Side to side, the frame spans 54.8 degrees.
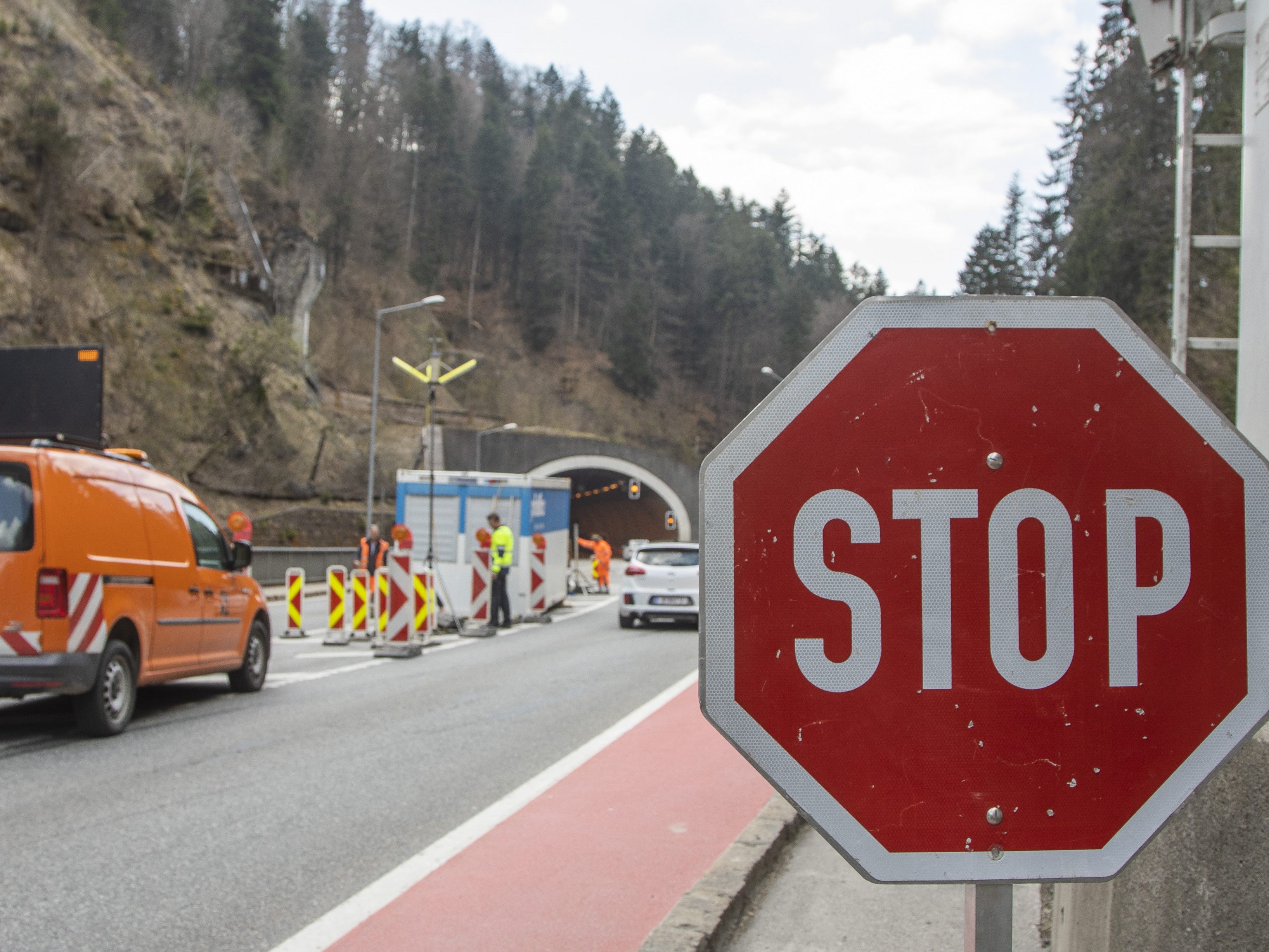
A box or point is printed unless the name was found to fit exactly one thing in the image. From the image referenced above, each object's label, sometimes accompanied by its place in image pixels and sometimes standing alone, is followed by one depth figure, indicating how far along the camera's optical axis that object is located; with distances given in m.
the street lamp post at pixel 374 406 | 31.81
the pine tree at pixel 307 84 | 76.44
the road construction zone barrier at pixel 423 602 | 17.39
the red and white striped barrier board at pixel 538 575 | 22.20
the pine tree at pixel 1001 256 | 91.44
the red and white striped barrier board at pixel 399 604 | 15.42
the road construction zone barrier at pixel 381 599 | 16.48
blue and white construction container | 20.95
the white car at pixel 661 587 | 20.20
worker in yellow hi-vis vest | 19.70
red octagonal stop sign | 1.98
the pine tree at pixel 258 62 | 65.50
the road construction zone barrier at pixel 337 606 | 16.89
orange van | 8.29
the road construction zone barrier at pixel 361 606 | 17.25
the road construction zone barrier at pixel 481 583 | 19.38
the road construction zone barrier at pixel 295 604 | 17.22
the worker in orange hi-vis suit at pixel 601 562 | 34.72
